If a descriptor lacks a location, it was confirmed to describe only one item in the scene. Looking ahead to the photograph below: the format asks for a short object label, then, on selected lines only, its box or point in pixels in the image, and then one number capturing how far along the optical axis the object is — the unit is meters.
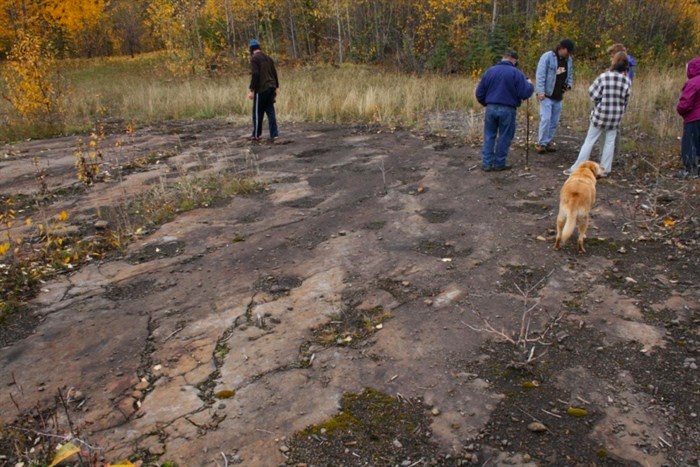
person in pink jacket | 6.46
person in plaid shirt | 6.47
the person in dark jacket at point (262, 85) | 9.30
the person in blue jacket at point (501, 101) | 6.96
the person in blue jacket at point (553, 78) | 7.54
